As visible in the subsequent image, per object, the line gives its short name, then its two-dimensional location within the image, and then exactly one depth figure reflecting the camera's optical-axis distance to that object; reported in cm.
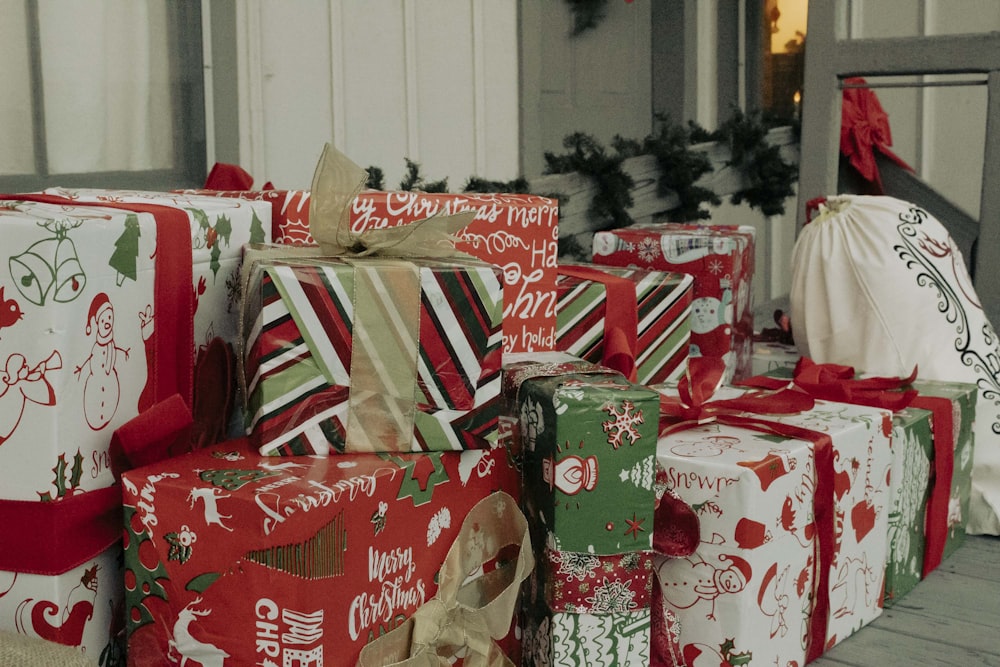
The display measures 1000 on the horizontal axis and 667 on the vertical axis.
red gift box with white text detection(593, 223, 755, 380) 147
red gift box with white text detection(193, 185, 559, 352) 114
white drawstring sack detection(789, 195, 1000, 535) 154
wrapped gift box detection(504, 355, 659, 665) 93
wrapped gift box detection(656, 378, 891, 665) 101
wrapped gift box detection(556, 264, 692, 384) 132
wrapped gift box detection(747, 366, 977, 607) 130
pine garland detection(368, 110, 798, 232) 197
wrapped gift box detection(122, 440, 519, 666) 80
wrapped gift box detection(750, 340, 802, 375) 169
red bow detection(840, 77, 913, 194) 236
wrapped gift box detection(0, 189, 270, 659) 79
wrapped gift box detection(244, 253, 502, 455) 89
